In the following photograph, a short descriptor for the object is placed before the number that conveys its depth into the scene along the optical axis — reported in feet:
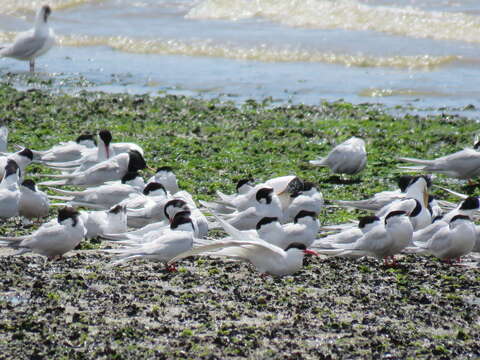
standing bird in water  101.65
